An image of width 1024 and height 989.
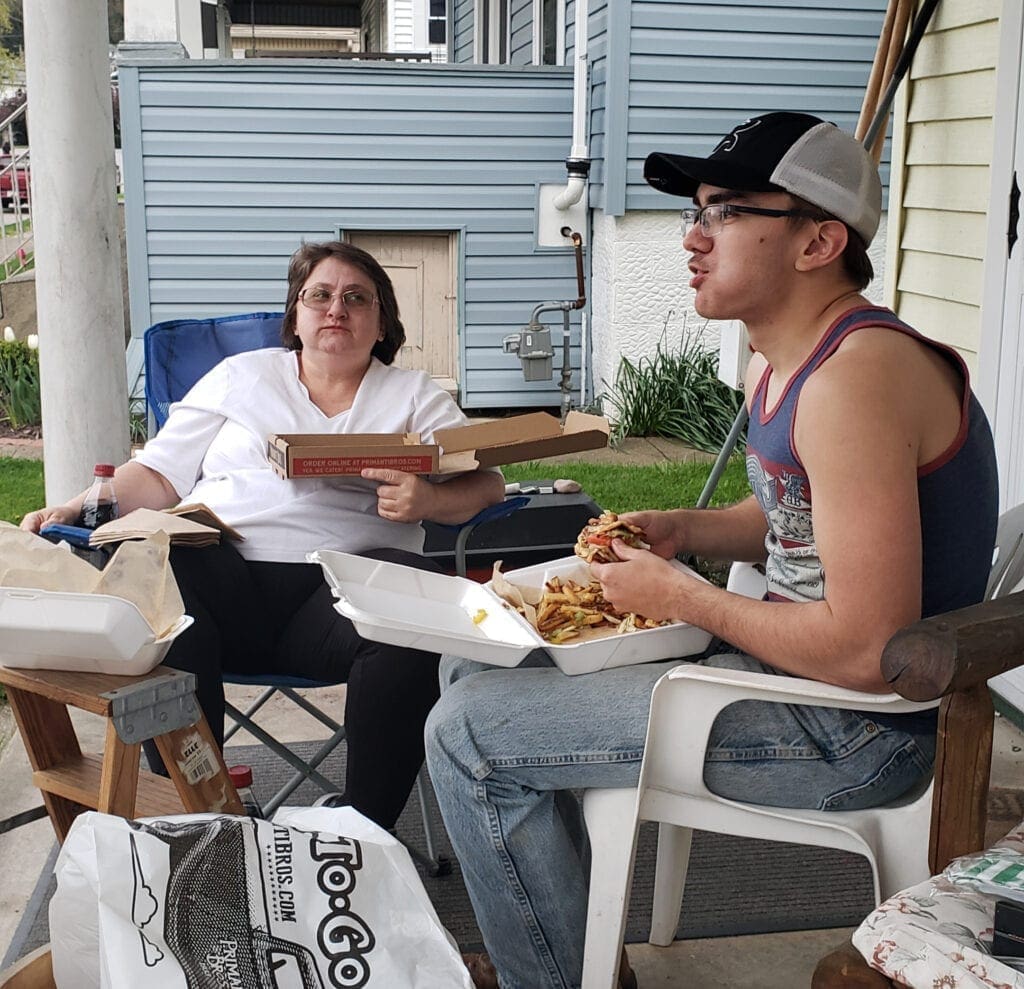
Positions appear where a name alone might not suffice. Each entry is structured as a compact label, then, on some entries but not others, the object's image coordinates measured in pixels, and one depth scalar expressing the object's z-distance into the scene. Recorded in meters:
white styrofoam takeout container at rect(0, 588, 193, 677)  1.77
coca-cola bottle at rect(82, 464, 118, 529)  2.60
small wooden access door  7.82
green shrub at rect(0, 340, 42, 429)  7.09
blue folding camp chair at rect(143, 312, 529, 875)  2.80
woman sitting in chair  2.36
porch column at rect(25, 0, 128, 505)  3.49
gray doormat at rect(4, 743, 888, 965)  2.36
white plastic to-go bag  1.34
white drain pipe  6.93
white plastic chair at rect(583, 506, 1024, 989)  1.68
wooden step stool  1.85
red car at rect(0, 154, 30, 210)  15.55
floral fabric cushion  1.27
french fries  1.85
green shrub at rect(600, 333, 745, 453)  6.78
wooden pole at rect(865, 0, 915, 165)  4.03
